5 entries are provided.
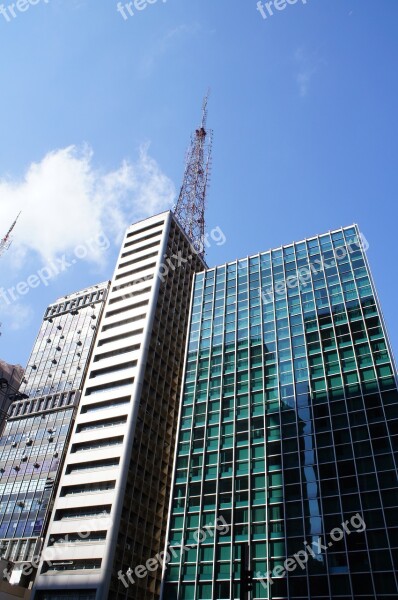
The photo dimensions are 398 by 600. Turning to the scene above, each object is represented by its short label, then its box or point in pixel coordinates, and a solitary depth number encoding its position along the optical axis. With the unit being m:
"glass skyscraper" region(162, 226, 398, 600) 44.38
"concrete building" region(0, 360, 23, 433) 77.50
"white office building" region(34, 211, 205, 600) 51.88
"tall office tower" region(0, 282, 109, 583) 58.47
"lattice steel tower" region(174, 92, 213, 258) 96.94
